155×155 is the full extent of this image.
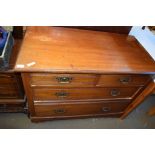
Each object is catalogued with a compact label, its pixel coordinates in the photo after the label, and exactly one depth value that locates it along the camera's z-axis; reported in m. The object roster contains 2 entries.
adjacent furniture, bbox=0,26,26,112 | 1.11
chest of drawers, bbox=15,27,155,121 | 1.00
